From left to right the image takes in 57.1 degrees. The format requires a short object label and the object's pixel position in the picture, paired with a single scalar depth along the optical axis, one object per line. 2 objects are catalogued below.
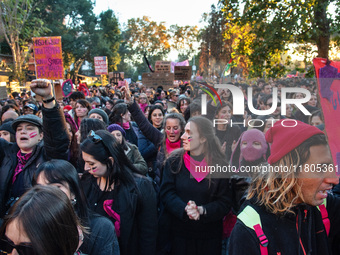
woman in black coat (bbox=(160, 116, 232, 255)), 2.63
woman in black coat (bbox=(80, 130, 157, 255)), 2.43
